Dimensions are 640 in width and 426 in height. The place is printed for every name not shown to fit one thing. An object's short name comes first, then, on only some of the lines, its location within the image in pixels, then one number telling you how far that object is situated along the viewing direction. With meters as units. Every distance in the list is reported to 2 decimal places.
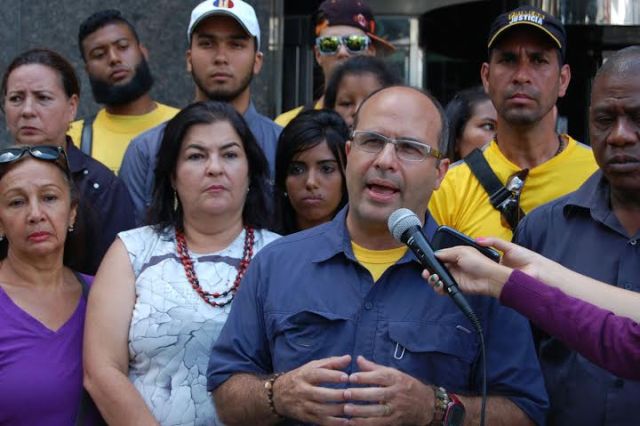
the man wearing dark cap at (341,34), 6.89
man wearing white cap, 6.32
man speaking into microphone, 3.76
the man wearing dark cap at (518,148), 5.11
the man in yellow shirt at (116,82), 6.75
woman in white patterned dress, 4.45
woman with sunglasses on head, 4.45
